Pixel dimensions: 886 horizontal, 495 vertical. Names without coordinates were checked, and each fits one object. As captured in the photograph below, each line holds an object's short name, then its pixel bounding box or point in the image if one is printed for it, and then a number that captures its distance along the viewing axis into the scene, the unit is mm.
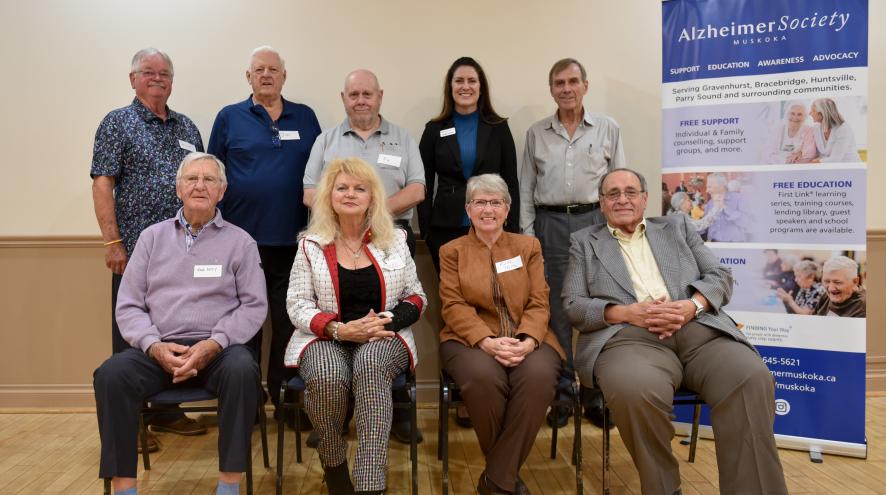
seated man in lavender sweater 2100
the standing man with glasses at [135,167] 2824
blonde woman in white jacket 2150
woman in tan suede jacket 2229
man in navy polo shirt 3016
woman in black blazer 3104
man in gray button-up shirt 3123
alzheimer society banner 2771
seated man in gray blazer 2057
